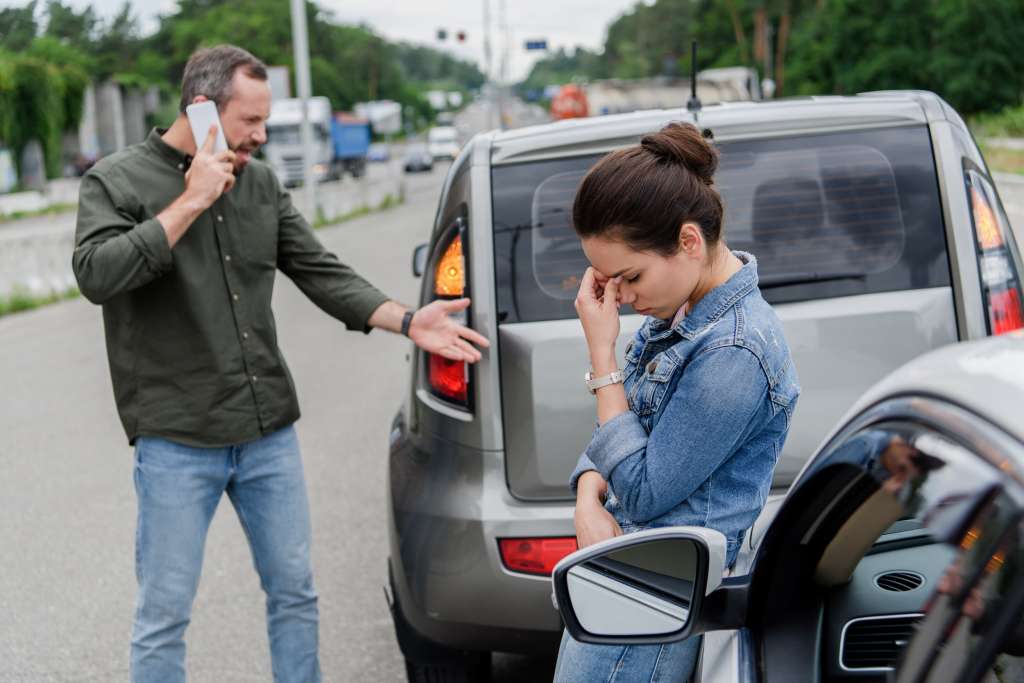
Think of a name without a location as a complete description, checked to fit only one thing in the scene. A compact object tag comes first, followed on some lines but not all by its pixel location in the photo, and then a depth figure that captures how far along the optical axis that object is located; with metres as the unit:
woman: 2.07
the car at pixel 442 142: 93.31
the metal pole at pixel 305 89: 28.52
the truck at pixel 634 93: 44.45
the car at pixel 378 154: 103.19
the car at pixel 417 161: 80.94
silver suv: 3.47
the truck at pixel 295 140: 55.50
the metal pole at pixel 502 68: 97.55
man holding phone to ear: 3.43
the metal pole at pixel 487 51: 95.43
